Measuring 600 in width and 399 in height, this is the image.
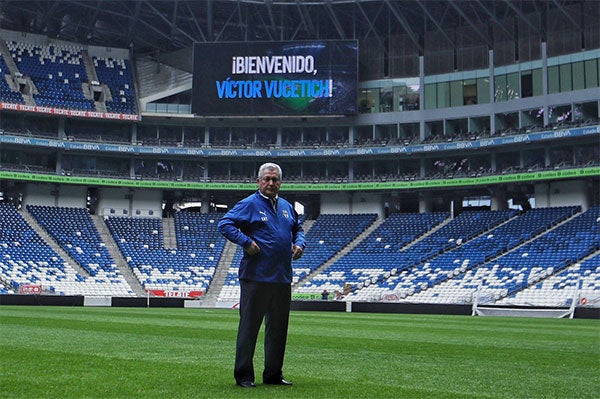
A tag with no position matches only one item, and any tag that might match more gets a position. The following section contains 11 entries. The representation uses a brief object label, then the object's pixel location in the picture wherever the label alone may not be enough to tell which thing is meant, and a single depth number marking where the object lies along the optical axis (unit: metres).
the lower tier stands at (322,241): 62.58
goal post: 41.11
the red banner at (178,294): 58.09
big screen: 69.88
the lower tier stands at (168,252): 61.84
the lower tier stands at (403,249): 60.31
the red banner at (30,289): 53.78
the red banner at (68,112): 67.56
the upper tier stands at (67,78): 70.69
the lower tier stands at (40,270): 56.91
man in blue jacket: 9.16
